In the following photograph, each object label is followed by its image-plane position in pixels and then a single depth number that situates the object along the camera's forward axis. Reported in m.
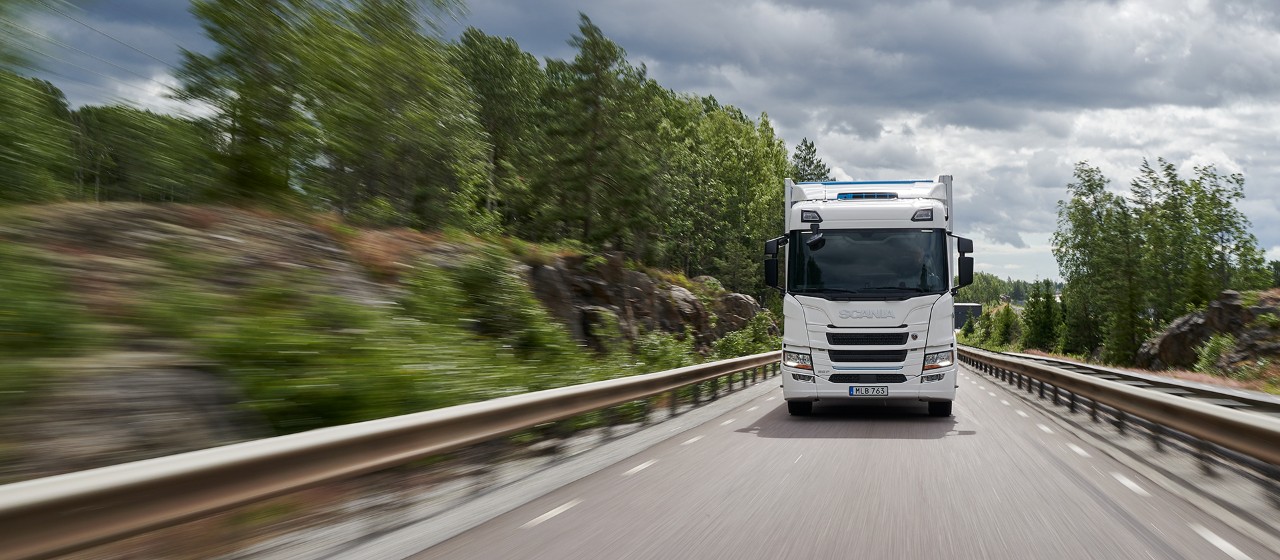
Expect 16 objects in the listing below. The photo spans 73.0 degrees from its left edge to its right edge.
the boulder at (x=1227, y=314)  35.59
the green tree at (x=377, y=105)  16.00
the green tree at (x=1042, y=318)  93.38
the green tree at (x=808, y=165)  82.00
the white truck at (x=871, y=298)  12.54
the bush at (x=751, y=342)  28.28
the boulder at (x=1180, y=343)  38.75
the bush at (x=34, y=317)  6.02
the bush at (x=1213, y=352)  31.15
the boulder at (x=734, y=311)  45.84
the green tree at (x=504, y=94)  52.17
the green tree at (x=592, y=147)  36.53
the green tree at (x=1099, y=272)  65.75
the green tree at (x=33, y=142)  8.86
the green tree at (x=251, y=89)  14.38
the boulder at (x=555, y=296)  23.41
